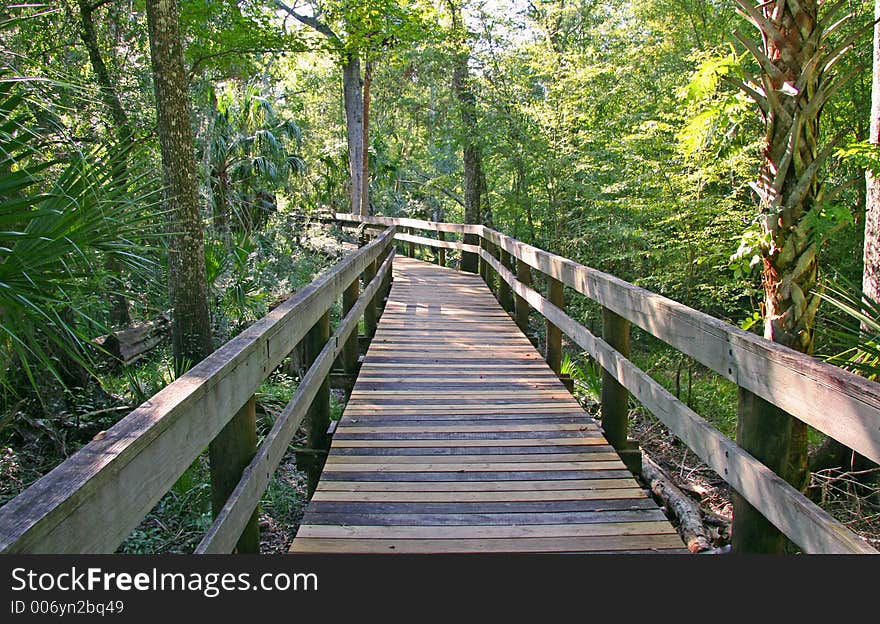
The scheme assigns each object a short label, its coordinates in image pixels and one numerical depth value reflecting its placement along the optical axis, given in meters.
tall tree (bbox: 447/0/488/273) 14.29
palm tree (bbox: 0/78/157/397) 2.59
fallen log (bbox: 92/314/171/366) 6.62
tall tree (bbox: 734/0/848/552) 2.94
